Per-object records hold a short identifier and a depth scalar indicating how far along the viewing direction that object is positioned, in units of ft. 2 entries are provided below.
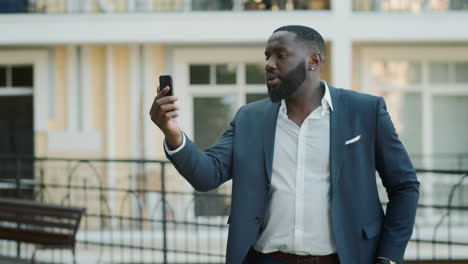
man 8.81
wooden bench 19.33
